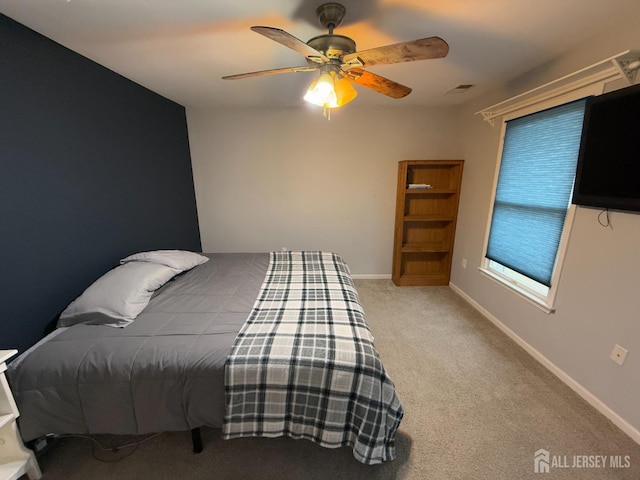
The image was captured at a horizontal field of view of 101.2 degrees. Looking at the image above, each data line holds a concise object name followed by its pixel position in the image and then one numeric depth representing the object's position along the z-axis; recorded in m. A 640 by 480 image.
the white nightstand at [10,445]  1.17
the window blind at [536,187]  1.89
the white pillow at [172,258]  2.12
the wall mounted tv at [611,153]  1.44
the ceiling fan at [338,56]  1.18
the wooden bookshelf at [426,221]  3.32
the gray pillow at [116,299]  1.51
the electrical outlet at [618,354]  1.54
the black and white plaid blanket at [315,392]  1.20
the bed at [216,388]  1.21
